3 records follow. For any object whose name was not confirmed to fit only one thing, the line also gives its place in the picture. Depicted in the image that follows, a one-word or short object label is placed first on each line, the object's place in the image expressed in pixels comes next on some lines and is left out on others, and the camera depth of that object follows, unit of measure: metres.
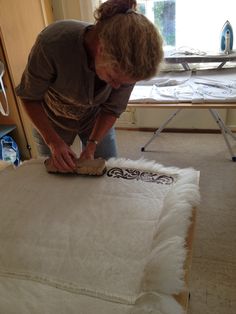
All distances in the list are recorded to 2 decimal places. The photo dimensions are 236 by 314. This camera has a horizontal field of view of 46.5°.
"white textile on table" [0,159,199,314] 0.49
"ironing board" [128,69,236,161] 1.57
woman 0.63
